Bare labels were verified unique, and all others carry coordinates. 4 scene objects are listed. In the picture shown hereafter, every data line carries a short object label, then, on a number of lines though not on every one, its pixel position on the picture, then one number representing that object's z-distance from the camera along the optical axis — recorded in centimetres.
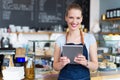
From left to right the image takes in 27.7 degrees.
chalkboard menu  488
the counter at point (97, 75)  198
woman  160
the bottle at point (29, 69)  194
